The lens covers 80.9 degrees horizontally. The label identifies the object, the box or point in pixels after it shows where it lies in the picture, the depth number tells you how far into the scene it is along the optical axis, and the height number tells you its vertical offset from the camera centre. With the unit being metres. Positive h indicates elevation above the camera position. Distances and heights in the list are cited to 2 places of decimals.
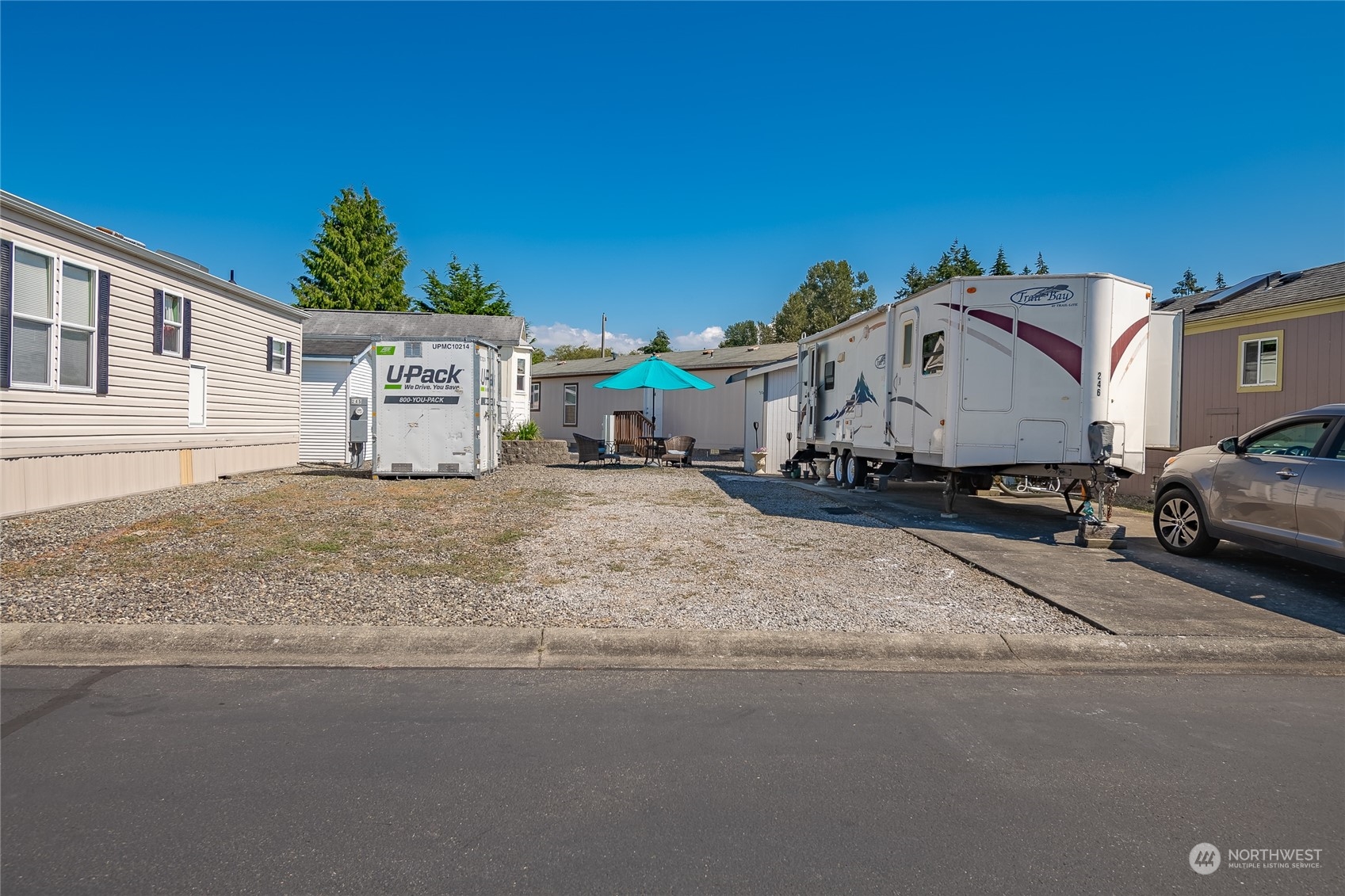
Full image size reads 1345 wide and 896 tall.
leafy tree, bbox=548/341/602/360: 69.31 +7.50
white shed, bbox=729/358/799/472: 18.92 +0.61
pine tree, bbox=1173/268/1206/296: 71.50 +14.80
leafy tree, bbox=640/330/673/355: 59.86 +7.07
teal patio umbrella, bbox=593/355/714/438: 19.02 +1.36
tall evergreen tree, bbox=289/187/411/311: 41.09 +8.71
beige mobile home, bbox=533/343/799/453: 26.72 +1.22
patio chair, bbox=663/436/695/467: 19.31 -0.39
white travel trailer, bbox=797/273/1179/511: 9.45 +0.82
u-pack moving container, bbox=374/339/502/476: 14.41 +0.40
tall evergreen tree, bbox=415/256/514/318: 41.69 +7.12
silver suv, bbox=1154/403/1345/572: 6.62 -0.41
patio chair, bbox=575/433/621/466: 18.81 -0.39
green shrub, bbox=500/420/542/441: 21.73 -0.09
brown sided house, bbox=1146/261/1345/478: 12.45 +1.65
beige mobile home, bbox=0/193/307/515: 9.45 +0.79
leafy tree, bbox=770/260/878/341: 55.72 +9.91
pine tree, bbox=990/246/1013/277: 48.91 +11.01
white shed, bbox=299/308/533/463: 19.56 +1.76
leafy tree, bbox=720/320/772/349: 62.94 +8.74
